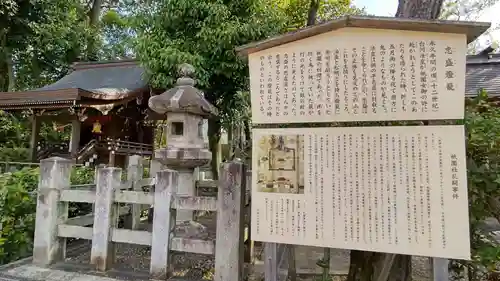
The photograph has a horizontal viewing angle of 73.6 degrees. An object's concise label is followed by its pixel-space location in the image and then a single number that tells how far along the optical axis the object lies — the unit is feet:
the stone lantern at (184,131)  17.74
